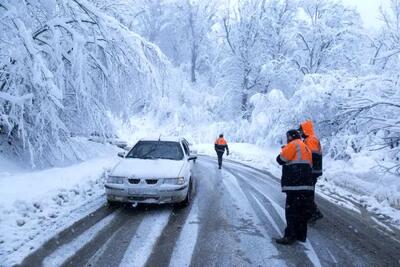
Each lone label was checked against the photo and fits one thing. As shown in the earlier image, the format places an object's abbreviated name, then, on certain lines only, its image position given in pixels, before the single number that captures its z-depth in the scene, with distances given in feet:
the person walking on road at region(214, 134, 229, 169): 55.93
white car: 25.40
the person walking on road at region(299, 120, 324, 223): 25.08
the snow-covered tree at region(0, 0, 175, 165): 27.30
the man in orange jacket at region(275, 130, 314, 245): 20.27
